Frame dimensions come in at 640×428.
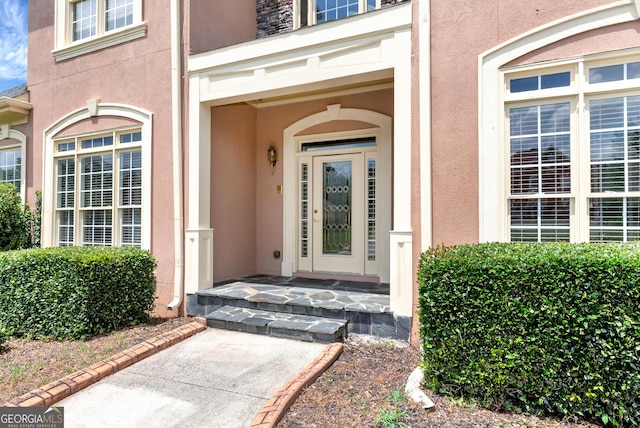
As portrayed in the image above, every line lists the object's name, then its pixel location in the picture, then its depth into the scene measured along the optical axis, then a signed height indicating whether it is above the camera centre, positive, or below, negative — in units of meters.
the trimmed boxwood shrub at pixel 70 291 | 4.47 -0.95
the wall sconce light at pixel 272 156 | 6.85 +1.15
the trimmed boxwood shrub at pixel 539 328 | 2.53 -0.86
